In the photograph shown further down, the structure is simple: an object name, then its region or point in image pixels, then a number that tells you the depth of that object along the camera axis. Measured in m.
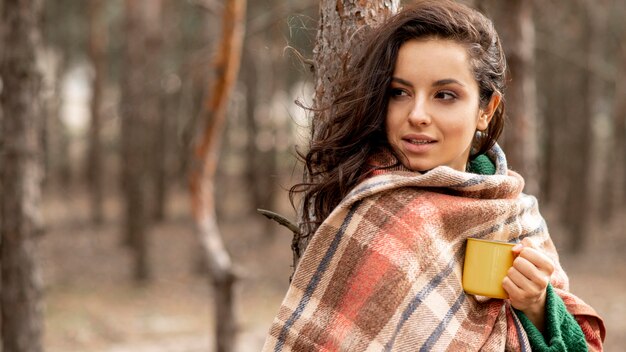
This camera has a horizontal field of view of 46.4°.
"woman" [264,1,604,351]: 1.80
